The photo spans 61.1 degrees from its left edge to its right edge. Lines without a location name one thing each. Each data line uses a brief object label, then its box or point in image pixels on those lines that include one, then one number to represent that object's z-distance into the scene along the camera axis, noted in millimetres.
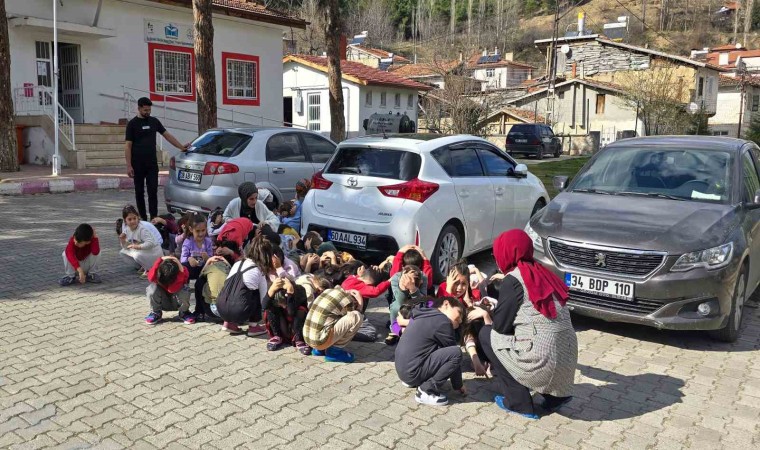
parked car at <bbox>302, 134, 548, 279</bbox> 6941
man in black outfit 9281
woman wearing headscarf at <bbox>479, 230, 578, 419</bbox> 3939
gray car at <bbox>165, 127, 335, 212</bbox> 9219
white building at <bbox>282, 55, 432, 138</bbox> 34062
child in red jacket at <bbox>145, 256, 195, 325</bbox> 5629
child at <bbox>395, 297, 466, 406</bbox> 4293
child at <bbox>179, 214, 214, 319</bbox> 6289
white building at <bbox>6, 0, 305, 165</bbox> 18094
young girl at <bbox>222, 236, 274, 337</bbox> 5379
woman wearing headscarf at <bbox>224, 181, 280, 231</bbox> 7816
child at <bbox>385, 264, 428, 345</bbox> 5199
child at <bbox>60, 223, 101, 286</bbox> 6775
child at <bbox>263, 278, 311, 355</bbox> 5148
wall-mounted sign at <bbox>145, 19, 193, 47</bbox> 21281
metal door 19781
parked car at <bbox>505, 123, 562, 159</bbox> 30688
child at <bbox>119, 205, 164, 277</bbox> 6941
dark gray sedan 5262
